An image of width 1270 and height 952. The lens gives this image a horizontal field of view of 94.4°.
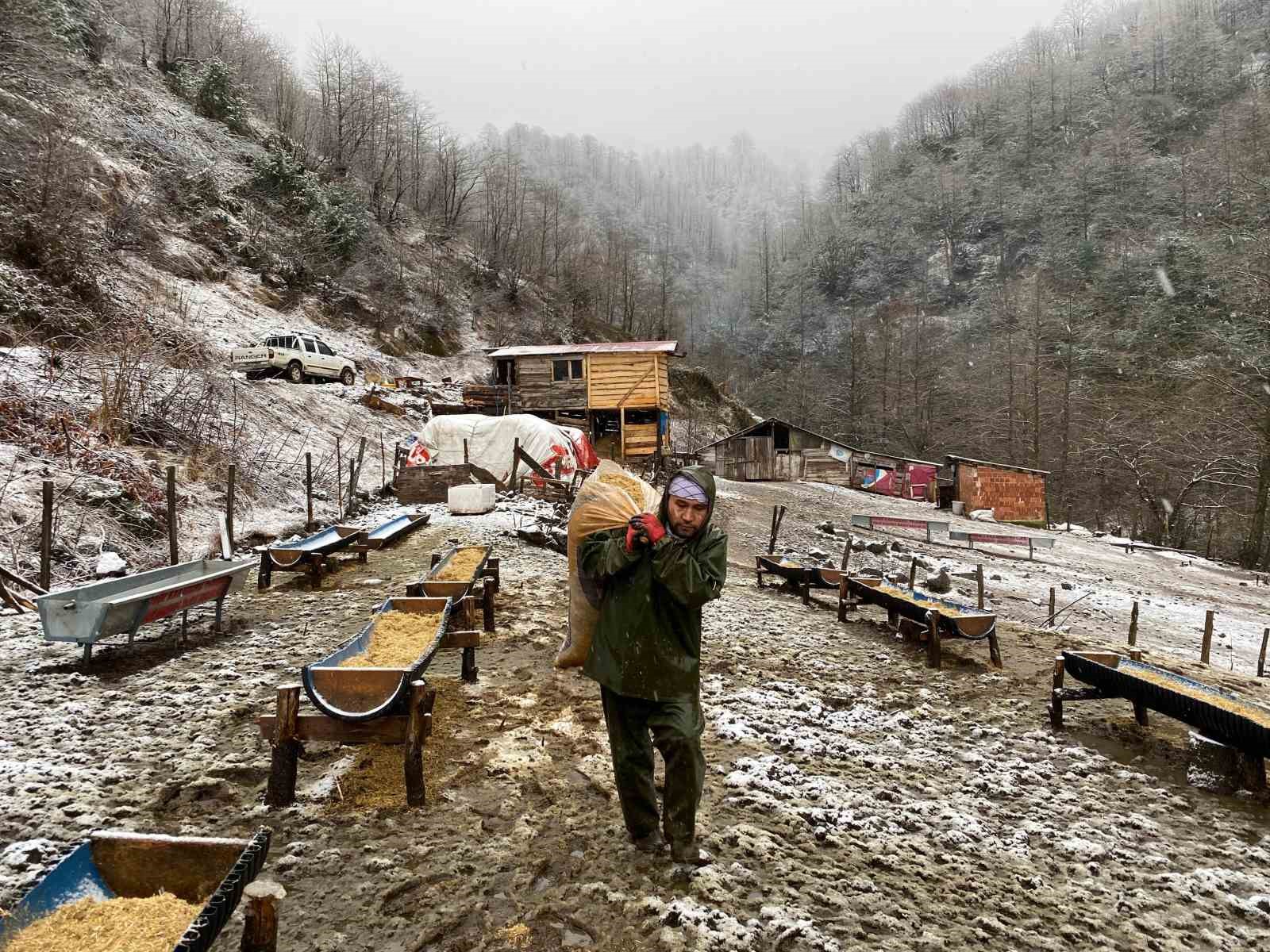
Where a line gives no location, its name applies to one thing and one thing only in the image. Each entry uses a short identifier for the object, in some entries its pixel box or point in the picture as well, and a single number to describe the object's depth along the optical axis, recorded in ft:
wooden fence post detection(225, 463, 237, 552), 32.24
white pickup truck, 65.57
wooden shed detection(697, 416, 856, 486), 102.37
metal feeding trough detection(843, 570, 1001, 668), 22.44
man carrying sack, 9.14
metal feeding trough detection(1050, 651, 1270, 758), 13.76
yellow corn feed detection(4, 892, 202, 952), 6.39
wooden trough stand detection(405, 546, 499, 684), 18.29
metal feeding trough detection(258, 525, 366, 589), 29.17
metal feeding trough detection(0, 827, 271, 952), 6.95
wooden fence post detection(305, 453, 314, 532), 39.68
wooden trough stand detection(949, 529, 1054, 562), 58.18
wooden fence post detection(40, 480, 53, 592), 22.95
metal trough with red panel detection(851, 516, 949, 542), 60.95
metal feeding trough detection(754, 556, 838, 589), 32.94
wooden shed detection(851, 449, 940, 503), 95.09
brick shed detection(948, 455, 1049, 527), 88.84
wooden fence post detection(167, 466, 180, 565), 27.71
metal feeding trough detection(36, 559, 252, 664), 17.20
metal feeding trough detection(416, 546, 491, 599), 21.17
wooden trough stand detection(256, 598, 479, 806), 11.21
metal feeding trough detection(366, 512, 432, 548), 36.70
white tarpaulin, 61.36
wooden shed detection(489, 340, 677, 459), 90.68
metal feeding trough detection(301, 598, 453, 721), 11.33
